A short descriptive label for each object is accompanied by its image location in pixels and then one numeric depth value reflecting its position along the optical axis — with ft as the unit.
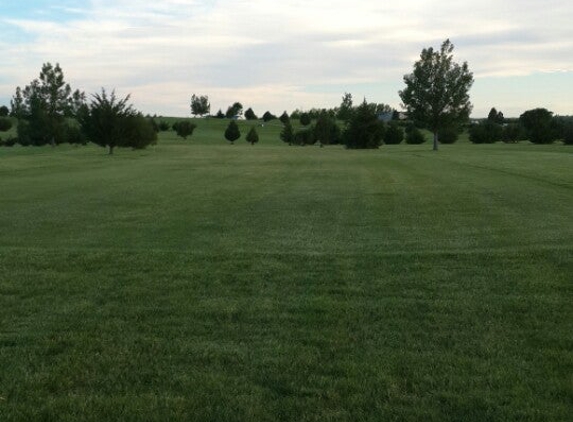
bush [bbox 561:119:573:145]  254.06
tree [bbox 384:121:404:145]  312.09
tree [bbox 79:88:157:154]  184.24
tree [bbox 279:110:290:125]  458.37
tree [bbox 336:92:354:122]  351.83
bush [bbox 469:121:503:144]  307.78
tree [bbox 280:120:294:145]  321.32
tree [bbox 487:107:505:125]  428.15
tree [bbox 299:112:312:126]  431.02
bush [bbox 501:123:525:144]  307.44
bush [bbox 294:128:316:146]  315.17
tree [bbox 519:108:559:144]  279.08
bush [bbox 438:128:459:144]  298.04
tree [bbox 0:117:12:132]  376.89
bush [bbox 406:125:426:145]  305.53
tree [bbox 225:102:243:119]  525.75
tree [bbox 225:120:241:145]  318.65
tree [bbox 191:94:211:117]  475.72
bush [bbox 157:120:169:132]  397.97
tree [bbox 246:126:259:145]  309.22
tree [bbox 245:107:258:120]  539.70
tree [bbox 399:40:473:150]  247.29
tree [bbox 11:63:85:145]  282.56
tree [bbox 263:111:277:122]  514.68
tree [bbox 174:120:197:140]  339.16
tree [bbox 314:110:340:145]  301.63
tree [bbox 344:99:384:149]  241.14
